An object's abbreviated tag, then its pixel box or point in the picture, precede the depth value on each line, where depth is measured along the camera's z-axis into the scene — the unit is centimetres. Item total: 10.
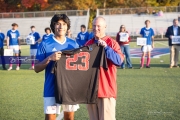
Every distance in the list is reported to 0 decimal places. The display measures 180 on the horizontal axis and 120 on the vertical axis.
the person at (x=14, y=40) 1444
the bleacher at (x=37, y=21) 4080
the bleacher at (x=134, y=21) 3903
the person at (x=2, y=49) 1468
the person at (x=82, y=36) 1439
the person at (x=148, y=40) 1374
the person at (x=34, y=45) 1454
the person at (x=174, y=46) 1371
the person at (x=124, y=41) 1373
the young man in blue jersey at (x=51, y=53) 430
